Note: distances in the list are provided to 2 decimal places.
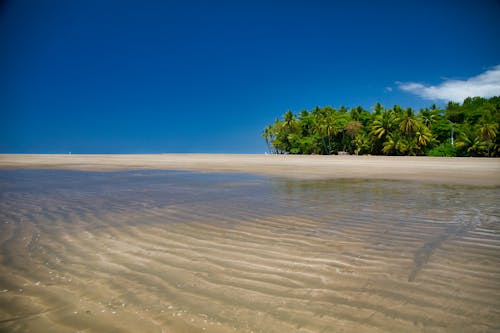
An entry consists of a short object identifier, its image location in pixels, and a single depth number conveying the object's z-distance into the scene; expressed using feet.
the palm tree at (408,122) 166.81
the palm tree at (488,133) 140.15
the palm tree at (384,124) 174.65
